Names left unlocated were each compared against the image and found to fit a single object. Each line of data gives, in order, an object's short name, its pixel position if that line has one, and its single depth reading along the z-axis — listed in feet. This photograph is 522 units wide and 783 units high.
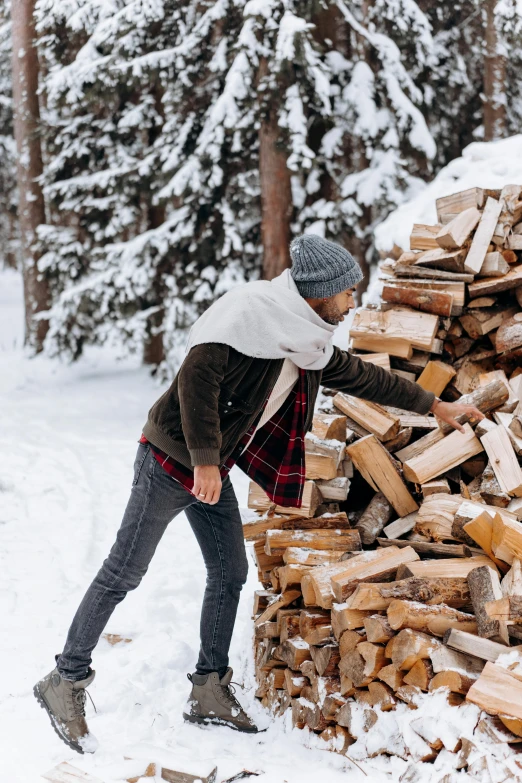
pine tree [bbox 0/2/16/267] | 39.90
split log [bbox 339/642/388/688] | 8.40
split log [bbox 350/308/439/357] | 13.41
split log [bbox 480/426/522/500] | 10.30
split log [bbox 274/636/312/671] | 9.84
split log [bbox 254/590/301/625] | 10.41
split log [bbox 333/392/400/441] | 11.80
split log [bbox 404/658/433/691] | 7.88
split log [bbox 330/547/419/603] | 9.05
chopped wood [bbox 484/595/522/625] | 7.83
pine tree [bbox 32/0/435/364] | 25.29
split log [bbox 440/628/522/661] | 7.67
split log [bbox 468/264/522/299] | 13.50
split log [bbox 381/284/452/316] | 13.50
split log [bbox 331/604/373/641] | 8.69
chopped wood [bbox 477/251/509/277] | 13.74
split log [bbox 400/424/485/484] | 11.14
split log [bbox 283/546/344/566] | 10.30
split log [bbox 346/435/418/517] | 11.31
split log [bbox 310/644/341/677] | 9.19
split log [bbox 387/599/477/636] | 8.16
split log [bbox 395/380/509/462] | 11.72
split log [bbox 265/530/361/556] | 10.80
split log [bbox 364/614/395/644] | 8.27
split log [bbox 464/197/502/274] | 13.78
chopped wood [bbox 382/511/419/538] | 11.09
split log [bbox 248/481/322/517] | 11.21
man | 8.05
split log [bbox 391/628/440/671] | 7.89
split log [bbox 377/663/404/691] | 8.17
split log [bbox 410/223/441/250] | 14.80
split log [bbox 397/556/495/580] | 8.77
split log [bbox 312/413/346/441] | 11.89
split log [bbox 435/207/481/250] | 13.93
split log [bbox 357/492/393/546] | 11.40
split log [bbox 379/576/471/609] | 8.50
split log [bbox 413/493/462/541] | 10.08
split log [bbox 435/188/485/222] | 15.29
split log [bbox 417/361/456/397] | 13.24
